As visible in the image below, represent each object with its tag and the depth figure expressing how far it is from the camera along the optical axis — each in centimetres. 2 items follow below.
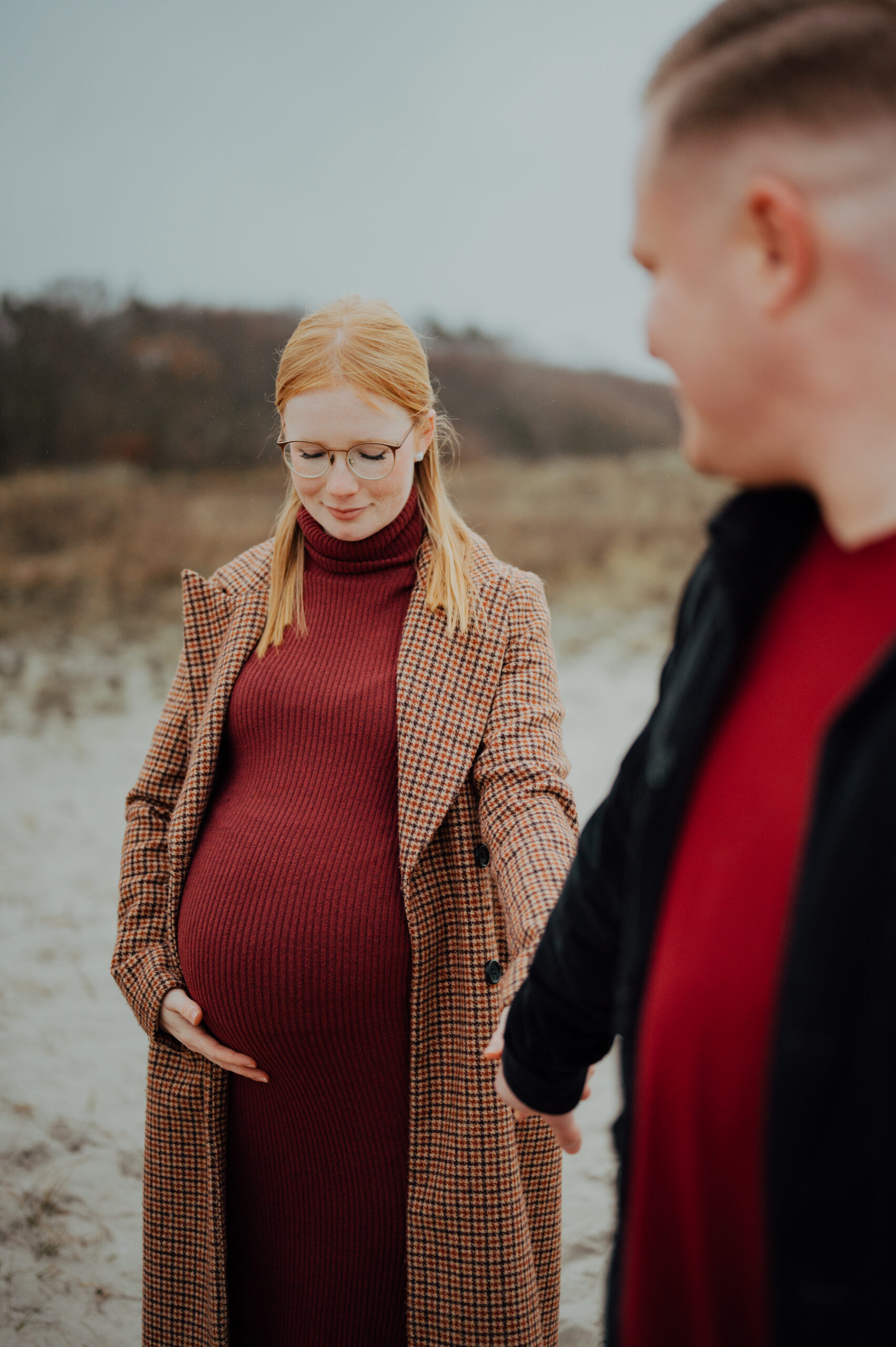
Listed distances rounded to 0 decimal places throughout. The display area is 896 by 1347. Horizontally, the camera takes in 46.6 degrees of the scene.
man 70
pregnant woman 171
